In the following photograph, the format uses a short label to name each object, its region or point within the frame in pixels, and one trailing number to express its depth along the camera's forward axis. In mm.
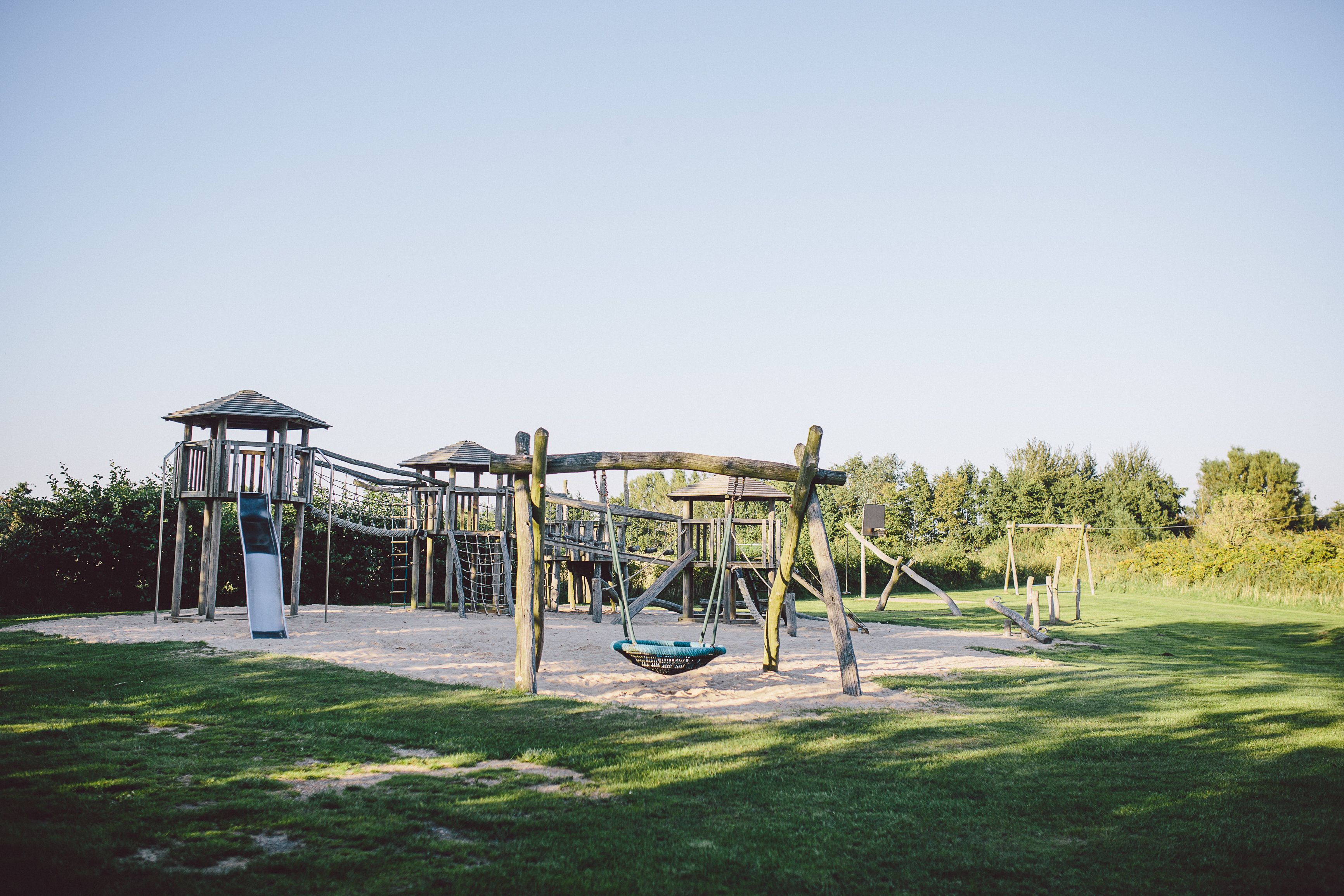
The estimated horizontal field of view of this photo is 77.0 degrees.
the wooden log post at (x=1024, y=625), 16234
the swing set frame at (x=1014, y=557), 24672
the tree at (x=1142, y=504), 48719
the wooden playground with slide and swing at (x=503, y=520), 9609
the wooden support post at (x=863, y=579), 26277
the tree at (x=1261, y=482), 49781
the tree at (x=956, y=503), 50844
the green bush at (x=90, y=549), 20391
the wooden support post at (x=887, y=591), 20086
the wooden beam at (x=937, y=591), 16856
